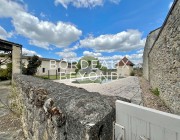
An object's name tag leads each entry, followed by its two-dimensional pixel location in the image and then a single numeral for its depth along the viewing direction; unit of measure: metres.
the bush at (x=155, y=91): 6.20
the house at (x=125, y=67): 19.92
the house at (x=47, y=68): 23.74
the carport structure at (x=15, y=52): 8.93
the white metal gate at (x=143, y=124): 0.54
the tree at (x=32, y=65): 13.36
